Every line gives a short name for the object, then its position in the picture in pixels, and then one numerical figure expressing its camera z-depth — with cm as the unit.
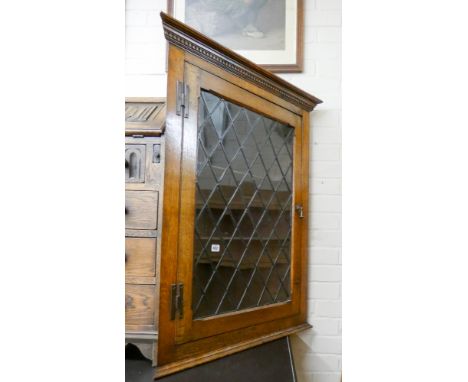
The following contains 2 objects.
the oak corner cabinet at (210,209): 97
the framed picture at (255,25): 152
